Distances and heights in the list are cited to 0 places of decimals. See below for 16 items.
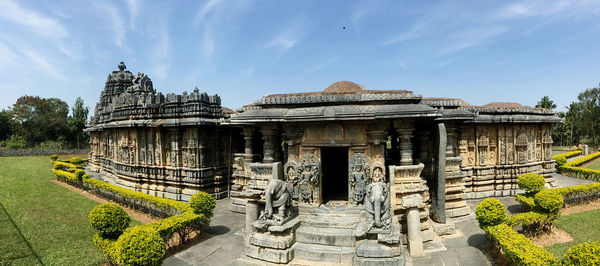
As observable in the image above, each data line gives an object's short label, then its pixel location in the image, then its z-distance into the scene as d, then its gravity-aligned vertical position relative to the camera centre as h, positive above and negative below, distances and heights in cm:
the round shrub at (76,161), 2544 -243
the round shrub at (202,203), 812 -210
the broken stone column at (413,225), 650 -230
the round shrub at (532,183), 920 -186
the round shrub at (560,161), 1867 -231
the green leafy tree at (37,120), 4525 +262
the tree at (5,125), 4794 +201
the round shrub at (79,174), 1552 -221
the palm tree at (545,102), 4209 +394
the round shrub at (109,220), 653 -206
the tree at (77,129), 4791 +109
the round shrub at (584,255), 404 -194
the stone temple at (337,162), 651 -114
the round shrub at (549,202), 796 -218
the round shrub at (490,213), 686 -214
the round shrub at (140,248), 537 -228
